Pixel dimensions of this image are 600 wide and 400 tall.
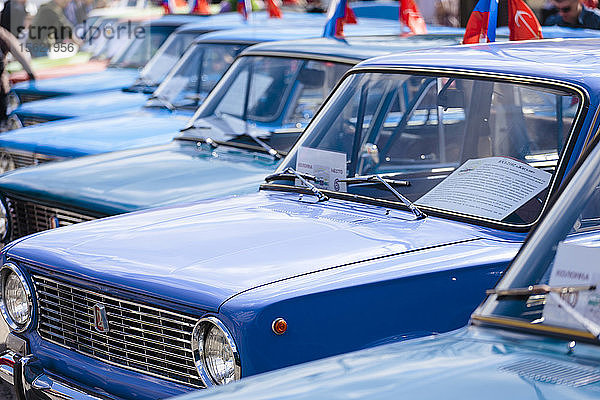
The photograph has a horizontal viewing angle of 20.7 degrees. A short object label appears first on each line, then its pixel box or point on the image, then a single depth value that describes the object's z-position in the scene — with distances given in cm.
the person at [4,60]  1937
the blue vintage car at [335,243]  504
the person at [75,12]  3833
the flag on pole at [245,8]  1643
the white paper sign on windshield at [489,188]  577
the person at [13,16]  2389
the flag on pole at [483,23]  906
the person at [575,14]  1361
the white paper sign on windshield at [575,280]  358
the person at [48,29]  2792
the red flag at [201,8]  2102
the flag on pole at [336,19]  1147
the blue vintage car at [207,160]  843
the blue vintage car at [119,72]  1804
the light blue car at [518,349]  326
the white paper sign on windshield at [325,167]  679
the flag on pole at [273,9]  1757
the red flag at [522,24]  916
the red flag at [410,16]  1221
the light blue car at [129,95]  1511
